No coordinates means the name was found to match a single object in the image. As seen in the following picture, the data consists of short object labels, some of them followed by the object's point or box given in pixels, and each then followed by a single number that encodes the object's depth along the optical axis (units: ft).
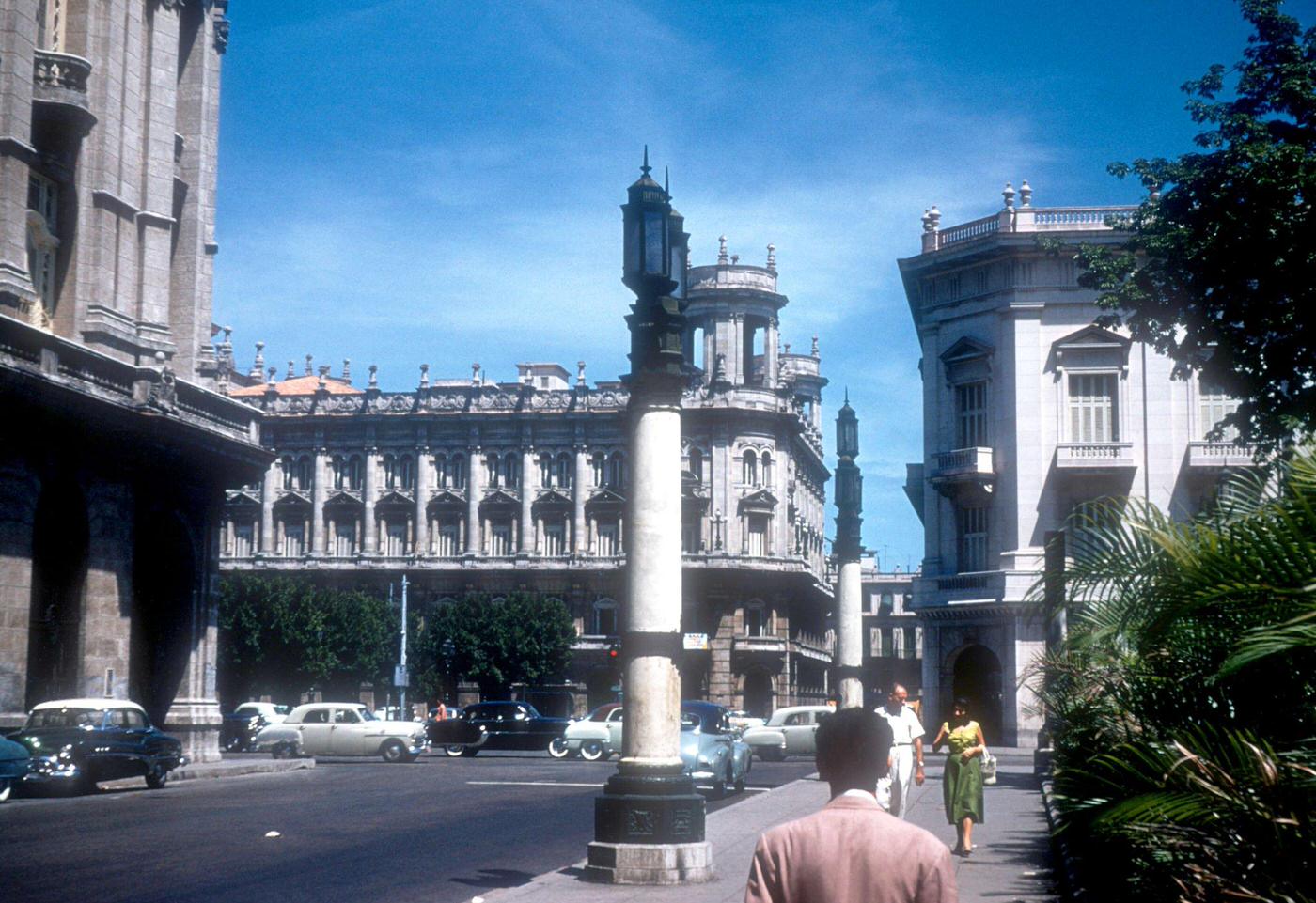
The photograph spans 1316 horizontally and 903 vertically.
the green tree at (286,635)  222.69
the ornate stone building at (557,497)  271.08
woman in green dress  52.29
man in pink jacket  14.28
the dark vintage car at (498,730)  149.28
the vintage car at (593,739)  137.49
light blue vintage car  90.84
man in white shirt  51.60
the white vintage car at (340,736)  137.18
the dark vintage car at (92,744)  85.87
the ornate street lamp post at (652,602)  43.91
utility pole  223.71
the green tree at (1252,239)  67.92
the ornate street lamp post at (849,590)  78.02
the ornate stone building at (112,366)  97.40
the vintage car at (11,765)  79.20
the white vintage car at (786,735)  145.07
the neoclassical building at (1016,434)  150.71
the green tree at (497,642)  252.42
